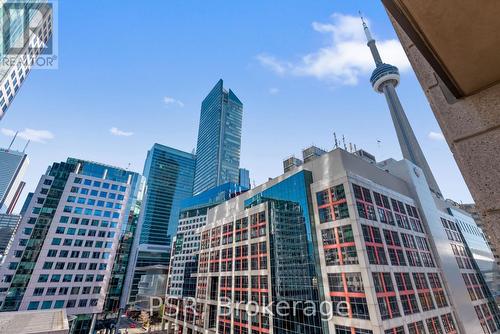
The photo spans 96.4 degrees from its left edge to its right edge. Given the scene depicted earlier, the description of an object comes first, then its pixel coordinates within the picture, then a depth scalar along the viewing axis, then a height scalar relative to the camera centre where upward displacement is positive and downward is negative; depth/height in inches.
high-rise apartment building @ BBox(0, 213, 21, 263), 7174.2 +1203.0
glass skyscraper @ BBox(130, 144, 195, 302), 6446.9 +2298.8
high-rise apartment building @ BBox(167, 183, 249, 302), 2913.4 +639.9
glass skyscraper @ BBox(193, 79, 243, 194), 6737.2 +3658.7
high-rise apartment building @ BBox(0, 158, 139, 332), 2094.0 +293.5
